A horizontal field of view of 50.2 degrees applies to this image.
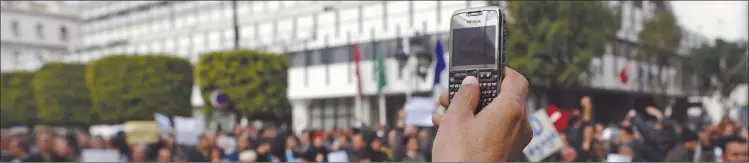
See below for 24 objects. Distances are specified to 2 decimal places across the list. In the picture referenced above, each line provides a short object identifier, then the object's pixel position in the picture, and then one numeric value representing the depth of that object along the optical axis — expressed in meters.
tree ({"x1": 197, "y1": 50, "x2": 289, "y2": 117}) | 23.66
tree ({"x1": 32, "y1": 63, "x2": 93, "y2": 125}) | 19.35
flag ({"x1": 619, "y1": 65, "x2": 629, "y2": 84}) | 17.90
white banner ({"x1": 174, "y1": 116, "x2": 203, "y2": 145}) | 12.21
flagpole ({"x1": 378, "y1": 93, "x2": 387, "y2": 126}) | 15.05
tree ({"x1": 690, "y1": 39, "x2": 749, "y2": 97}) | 14.17
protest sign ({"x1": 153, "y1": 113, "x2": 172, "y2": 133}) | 13.78
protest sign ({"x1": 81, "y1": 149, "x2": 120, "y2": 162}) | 8.55
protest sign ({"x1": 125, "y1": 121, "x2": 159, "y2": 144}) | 13.00
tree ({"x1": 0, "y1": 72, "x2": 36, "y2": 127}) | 15.65
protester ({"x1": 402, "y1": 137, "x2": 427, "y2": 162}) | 6.85
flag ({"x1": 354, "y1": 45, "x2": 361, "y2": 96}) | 16.55
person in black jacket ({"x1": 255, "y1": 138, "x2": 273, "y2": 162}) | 8.73
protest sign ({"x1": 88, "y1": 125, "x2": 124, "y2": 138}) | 22.49
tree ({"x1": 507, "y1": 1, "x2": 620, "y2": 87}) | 15.16
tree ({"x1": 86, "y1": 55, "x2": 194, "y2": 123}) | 23.39
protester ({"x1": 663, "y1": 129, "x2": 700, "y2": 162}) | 6.88
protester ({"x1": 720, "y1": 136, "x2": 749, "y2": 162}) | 6.62
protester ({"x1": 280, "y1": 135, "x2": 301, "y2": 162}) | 8.85
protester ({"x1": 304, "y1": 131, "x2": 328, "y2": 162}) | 8.80
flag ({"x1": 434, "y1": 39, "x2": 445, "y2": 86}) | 11.79
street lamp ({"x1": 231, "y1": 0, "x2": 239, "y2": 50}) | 17.97
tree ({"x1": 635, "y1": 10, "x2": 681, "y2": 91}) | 14.33
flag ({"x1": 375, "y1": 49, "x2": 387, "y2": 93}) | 16.45
